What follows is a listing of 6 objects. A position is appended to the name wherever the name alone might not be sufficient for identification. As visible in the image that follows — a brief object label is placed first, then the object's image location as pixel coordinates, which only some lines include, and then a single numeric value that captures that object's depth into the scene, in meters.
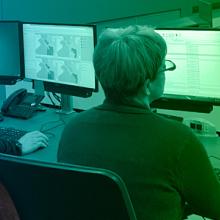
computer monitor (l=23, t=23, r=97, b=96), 2.45
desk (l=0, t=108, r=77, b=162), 2.24
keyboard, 2.27
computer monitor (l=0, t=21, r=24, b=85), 2.69
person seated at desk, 1.33
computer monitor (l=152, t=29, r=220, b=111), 2.13
